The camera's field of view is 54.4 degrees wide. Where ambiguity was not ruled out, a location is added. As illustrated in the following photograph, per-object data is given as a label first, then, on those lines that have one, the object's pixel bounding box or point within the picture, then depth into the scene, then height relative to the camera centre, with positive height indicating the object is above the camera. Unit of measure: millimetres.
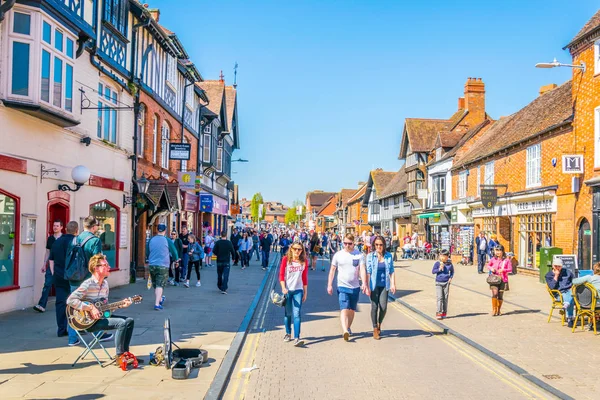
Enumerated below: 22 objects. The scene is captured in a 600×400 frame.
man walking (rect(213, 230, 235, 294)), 15883 -821
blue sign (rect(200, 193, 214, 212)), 30719 +1353
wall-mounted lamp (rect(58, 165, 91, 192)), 13164 +1162
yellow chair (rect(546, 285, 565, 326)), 11211 -1379
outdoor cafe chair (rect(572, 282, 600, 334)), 10180 -1260
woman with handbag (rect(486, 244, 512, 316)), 12242 -985
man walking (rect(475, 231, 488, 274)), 25062 -931
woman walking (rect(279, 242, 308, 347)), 9211 -868
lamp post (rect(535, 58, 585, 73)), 16484 +4667
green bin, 18859 -832
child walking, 11906 -1014
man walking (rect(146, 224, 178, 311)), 12359 -709
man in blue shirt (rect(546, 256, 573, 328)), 11055 -1023
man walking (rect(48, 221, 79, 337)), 9125 -733
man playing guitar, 7067 -924
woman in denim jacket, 9914 -888
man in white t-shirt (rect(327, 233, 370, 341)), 9547 -792
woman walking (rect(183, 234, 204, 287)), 17875 -900
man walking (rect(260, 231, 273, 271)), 26672 -909
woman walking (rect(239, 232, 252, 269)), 26750 -922
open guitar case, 6852 -1636
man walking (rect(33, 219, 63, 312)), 11250 -1166
